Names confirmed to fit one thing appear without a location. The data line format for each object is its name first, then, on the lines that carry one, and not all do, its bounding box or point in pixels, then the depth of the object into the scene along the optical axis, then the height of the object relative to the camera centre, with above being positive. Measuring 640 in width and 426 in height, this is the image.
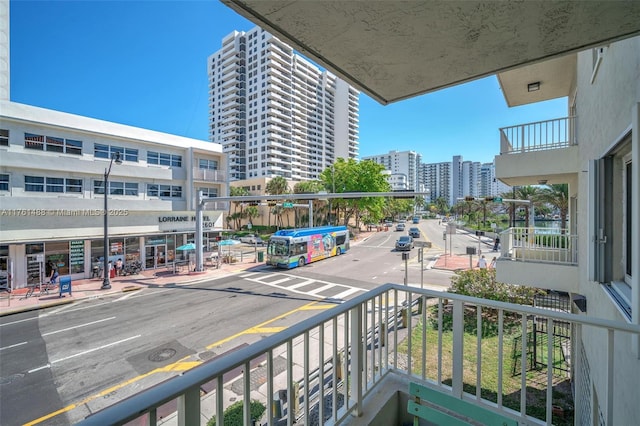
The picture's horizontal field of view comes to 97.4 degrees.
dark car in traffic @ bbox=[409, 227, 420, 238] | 38.58 -3.01
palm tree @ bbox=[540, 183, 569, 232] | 22.52 +1.18
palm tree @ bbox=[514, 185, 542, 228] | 26.87 +1.80
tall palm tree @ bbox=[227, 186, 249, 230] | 45.16 +2.92
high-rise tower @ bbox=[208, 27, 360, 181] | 66.31 +26.84
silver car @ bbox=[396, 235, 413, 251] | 26.80 -3.09
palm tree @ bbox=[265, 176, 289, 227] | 47.44 +4.26
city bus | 19.91 -2.62
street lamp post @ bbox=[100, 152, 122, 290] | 15.00 -2.59
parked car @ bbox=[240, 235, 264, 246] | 35.45 -3.66
